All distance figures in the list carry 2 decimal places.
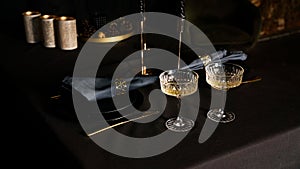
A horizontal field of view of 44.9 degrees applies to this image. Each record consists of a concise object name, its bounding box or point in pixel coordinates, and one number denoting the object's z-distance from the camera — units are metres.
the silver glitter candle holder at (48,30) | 1.41
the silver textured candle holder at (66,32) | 1.38
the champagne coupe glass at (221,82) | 0.91
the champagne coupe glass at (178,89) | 0.88
